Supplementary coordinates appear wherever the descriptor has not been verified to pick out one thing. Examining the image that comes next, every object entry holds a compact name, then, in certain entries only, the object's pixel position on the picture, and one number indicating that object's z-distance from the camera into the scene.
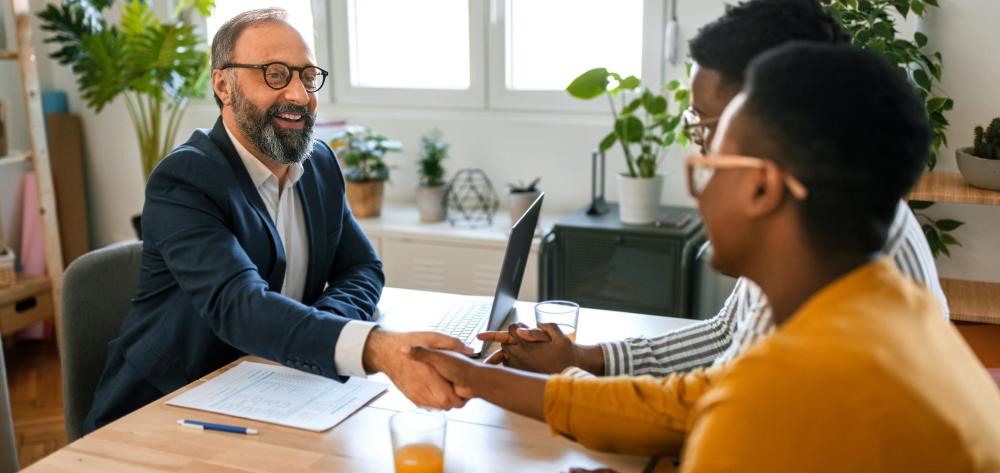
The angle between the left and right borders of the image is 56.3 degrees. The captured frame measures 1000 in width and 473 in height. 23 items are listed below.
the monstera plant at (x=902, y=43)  2.74
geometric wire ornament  3.78
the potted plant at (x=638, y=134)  3.18
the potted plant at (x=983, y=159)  2.64
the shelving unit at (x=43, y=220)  3.59
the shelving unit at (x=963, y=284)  2.61
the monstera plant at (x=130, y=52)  3.73
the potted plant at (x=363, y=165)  3.68
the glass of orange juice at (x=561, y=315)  1.81
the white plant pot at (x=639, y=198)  3.22
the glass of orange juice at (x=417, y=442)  1.29
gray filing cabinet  3.16
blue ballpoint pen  1.46
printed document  1.51
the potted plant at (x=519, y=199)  3.48
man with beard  1.60
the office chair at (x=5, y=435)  1.90
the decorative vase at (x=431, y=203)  3.67
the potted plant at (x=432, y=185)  3.68
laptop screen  1.78
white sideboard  3.50
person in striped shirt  1.37
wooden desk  1.35
